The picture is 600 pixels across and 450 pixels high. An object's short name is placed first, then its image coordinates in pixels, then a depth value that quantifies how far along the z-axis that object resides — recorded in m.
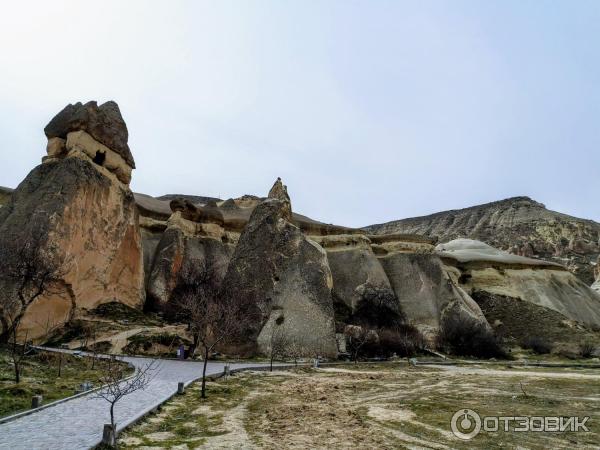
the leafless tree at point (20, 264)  19.43
